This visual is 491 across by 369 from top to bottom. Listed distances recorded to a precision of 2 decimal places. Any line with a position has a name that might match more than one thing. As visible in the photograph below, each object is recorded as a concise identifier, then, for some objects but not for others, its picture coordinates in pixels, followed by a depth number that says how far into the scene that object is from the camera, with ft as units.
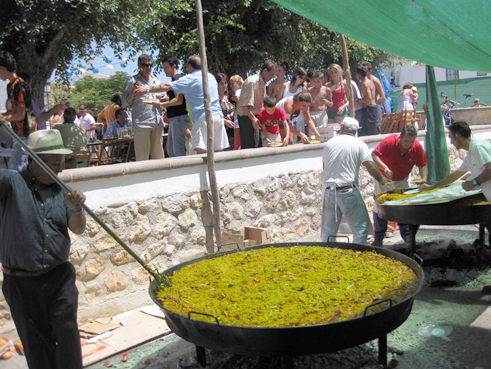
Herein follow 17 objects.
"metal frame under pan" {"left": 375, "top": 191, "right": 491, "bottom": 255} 15.37
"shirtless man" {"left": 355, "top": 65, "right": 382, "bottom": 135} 30.73
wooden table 26.22
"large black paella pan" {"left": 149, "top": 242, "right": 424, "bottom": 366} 7.55
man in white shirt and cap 18.42
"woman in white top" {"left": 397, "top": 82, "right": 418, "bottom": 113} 38.19
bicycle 59.20
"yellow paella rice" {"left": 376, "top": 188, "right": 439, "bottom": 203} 17.44
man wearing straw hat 9.53
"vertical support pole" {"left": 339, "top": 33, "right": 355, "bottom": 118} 26.84
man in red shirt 20.83
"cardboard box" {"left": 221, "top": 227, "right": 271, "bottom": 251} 18.55
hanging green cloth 24.03
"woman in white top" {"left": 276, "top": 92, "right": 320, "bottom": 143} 25.03
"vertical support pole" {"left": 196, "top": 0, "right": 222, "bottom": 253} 18.44
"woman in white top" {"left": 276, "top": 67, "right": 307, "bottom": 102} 28.82
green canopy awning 11.22
